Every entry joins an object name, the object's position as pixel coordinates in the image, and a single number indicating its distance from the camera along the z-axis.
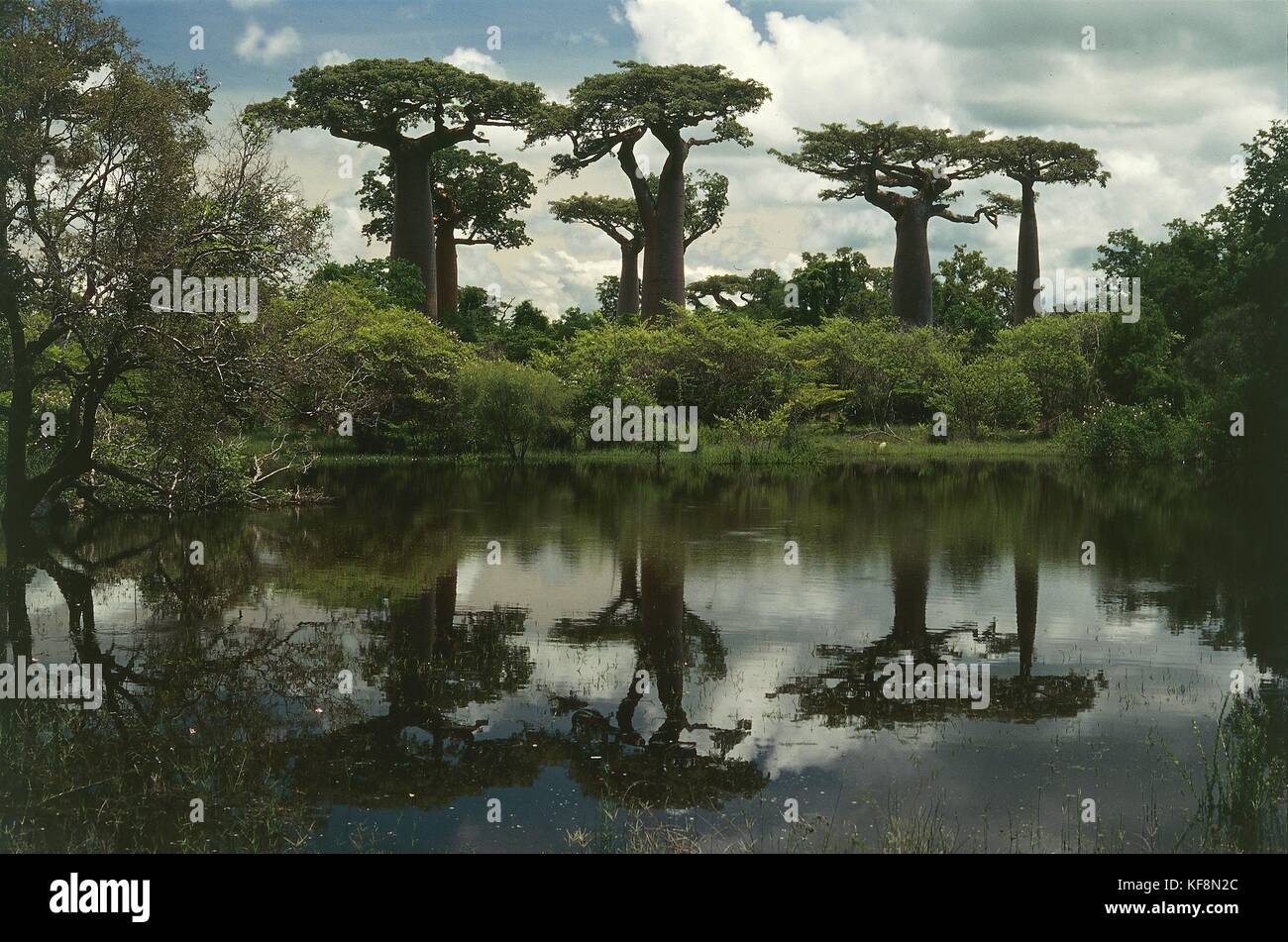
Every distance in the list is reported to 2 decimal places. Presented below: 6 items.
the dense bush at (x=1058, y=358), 40.69
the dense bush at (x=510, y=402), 32.72
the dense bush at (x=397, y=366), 31.02
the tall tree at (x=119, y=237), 15.69
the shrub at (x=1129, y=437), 35.09
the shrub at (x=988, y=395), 39.69
